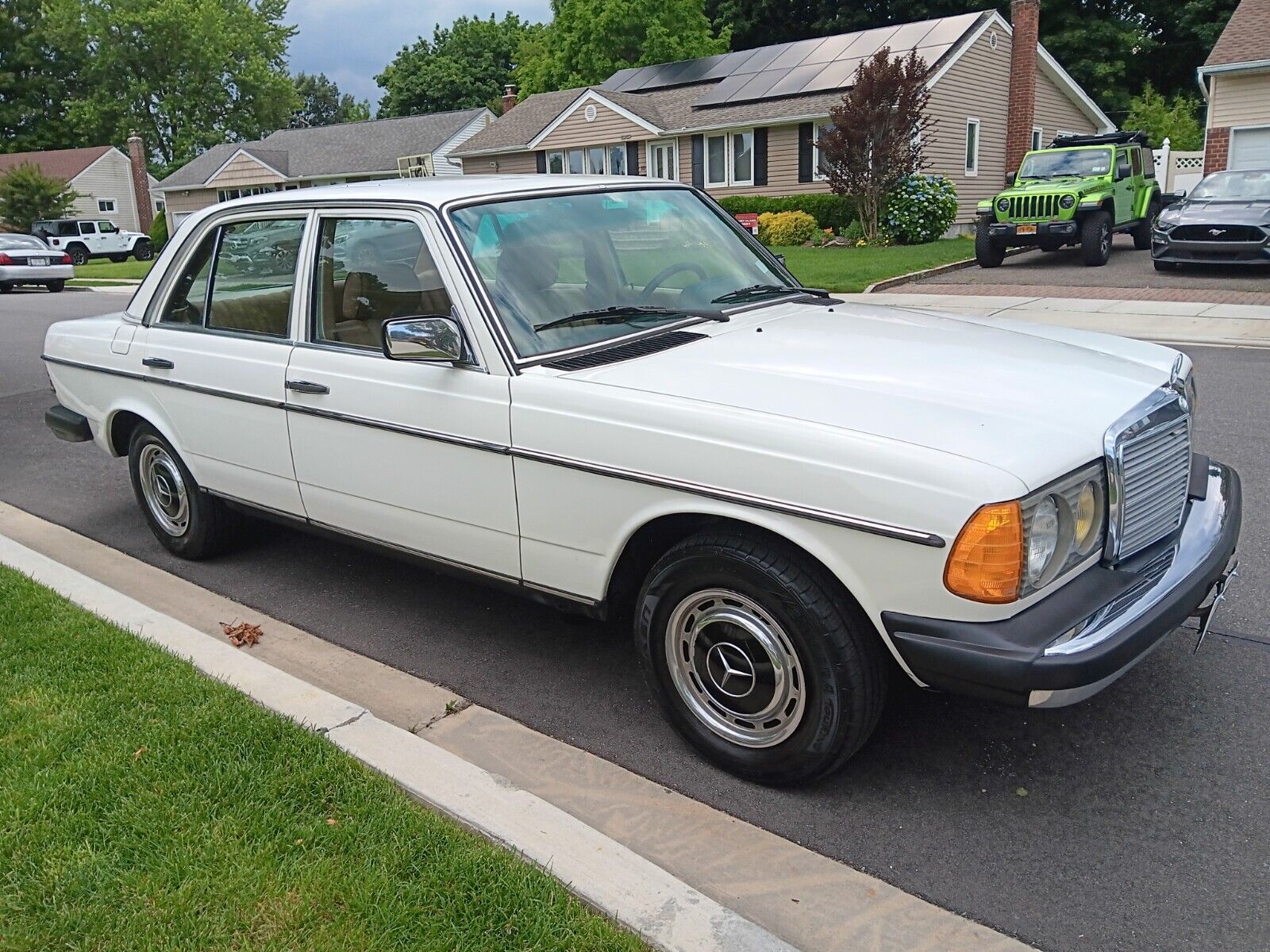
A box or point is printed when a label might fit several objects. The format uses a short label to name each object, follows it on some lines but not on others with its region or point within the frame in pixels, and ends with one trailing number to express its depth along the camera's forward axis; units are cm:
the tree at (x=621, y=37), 4566
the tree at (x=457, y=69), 7225
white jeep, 4356
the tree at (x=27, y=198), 4444
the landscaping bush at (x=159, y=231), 4662
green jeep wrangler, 1873
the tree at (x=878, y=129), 2217
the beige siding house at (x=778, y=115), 2919
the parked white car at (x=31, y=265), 2691
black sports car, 1590
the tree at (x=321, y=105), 11450
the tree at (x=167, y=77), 6738
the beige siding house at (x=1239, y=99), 2359
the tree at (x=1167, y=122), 3662
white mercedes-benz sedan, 279
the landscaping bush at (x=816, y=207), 2708
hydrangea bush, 2439
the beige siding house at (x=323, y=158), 4756
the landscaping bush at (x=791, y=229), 2695
